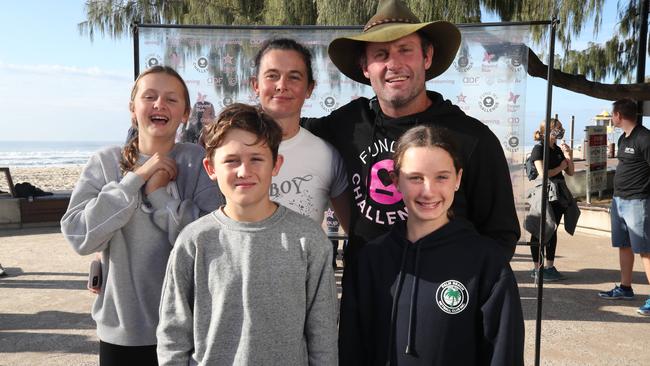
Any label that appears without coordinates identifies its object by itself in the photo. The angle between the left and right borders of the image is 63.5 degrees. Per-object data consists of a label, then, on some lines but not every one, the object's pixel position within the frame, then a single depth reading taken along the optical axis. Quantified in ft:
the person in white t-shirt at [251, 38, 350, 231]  6.86
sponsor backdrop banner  11.60
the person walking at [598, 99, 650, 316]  15.79
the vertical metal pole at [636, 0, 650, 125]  27.09
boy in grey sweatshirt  4.93
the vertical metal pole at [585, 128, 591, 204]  29.58
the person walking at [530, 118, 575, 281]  18.81
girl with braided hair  5.57
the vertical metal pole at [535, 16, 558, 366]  10.06
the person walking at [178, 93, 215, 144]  11.89
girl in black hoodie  5.13
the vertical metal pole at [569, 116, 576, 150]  69.35
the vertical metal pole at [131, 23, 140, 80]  10.95
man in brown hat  6.23
